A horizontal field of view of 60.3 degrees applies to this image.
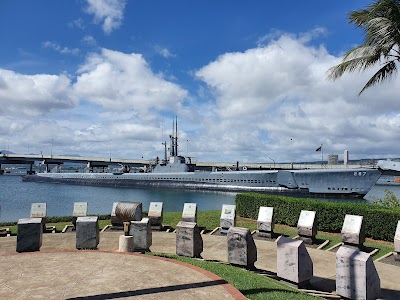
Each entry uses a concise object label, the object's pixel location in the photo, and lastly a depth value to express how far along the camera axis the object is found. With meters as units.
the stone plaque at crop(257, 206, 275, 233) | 14.17
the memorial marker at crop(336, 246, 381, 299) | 6.77
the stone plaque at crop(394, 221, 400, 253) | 10.80
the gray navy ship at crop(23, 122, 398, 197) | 50.22
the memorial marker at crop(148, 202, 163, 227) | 15.84
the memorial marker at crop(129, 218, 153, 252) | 10.51
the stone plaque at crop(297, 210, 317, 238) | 13.10
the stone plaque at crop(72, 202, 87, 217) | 16.02
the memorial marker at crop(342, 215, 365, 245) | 11.82
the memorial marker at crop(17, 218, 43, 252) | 10.05
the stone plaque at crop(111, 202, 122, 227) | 15.55
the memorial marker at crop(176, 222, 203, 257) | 9.80
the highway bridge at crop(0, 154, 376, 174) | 119.38
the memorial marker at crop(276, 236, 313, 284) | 7.75
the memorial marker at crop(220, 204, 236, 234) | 14.65
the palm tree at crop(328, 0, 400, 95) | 13.62
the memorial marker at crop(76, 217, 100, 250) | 10.70
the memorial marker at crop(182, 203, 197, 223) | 15.42
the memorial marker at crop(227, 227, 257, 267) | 8.91
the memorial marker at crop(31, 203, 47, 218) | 15.69
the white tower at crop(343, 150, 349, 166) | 91.91
